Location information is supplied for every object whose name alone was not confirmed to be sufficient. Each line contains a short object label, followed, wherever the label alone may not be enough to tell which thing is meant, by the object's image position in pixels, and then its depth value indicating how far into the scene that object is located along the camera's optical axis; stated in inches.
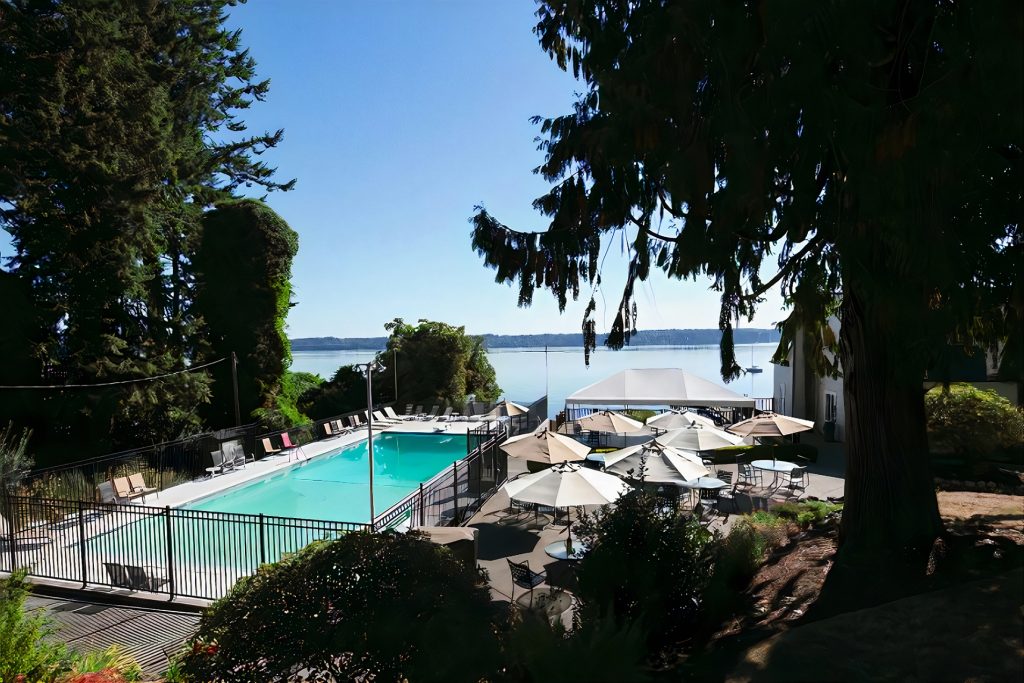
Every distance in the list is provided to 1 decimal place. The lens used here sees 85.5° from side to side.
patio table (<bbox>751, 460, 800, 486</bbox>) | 559.8
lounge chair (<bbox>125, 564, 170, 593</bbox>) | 368.2
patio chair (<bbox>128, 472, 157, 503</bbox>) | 599.9
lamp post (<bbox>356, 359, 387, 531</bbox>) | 479.5
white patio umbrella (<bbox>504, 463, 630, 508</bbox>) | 387.5
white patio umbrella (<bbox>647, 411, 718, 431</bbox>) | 714.4
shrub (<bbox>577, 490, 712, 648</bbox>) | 222.1
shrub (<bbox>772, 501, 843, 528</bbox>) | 391.8
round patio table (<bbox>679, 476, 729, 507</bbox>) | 500.8
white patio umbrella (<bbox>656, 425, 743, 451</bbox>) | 590.2
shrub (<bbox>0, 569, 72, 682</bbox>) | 196.2
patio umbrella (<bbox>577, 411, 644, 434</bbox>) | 768.0
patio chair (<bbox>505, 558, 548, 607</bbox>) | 315.3
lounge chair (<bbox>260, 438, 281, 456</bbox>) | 827.4
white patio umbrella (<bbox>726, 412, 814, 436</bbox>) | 660.7
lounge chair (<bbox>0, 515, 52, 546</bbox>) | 416.8
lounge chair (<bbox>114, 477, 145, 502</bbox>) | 582.6
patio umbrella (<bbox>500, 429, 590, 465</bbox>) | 544.5
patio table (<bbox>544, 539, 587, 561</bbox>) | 367.4
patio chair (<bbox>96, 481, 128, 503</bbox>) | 563.8
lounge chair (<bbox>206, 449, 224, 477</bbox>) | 724.4
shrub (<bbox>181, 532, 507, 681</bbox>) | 165.3
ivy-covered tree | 1047.6
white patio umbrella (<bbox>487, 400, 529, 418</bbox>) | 960.3
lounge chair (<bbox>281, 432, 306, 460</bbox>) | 848.2
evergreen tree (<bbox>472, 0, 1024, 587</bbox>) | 153.3
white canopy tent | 871.7
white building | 849.5
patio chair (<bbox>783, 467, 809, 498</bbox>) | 562.6
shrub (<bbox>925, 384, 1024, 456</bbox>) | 614.9
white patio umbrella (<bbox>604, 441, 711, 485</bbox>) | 459.2
